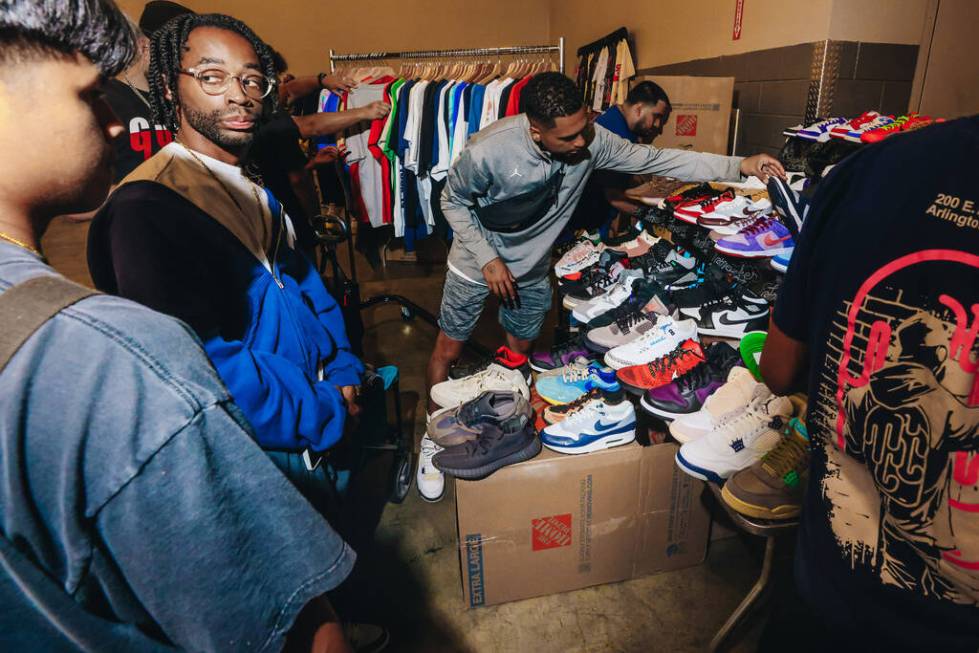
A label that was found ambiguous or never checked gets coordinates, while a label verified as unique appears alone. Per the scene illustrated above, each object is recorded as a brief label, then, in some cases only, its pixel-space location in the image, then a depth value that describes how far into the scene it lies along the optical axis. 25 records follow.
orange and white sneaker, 1.99
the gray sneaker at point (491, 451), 1.83
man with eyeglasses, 1.20
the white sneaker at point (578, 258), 3.05
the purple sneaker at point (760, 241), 1.84
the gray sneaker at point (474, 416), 2.00
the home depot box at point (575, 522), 1.90
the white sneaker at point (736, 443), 1.59
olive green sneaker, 1.40
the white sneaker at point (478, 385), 2.45
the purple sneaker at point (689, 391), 1.84
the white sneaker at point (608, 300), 2.60
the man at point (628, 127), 3.29
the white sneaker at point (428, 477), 2.62
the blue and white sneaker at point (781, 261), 1.75
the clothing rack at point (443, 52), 4.48
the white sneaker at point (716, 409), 1.73
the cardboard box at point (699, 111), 3.14
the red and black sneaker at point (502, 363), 2.72
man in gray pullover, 2.41
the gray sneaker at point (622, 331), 2.28
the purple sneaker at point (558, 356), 2.55
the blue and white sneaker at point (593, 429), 1.91
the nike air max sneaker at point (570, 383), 2.25
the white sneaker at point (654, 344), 2.15
